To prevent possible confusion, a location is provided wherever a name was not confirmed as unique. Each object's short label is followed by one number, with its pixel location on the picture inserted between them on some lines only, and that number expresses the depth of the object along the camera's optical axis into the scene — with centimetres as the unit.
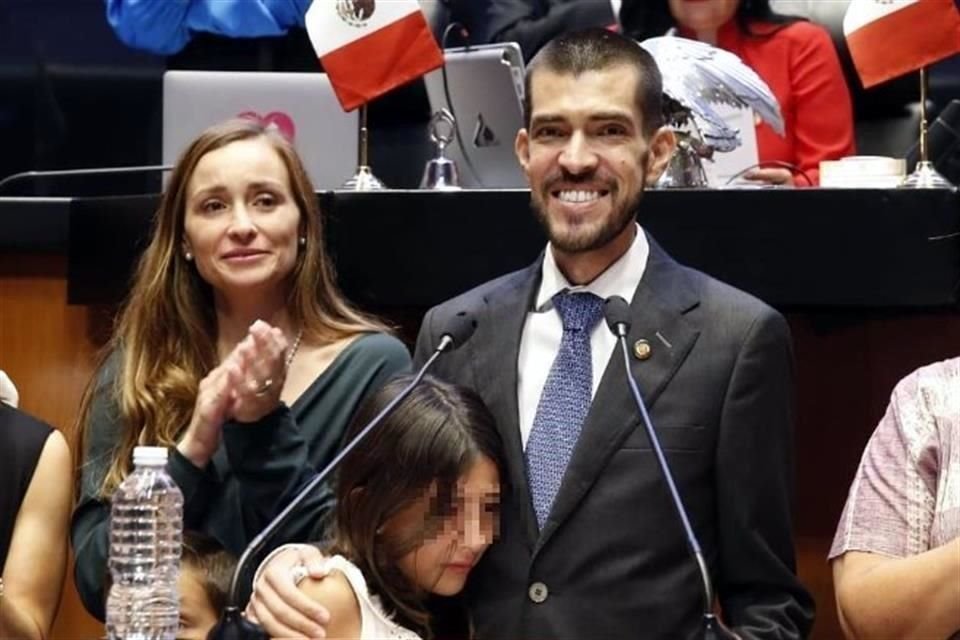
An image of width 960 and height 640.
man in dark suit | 496
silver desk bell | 719
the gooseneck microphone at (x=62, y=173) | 777
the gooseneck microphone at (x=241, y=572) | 421
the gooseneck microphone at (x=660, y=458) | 412
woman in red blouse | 873
